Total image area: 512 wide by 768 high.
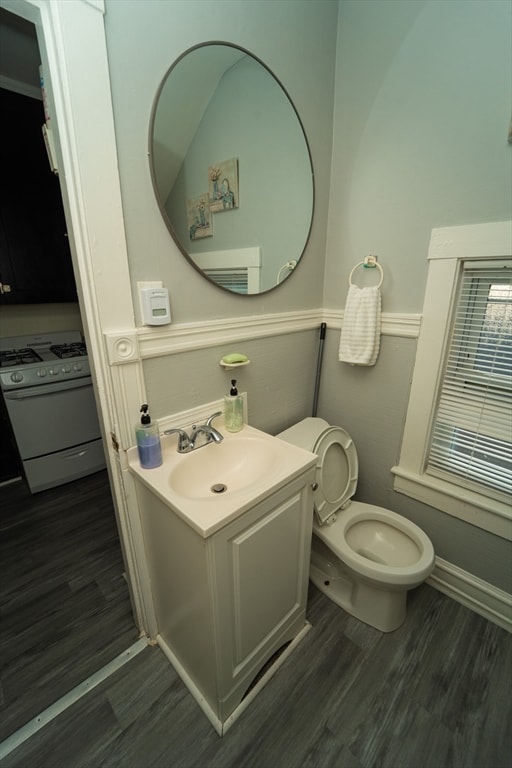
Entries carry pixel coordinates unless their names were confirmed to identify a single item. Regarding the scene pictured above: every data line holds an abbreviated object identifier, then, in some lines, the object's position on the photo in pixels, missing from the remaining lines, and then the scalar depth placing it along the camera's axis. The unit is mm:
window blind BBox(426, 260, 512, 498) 1216
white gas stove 1991
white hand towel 1428
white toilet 1232
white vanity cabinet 884
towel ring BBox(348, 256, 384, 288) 1410
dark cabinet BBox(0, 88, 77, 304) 1874
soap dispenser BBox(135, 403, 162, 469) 1013
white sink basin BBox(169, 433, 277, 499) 1081
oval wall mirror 990
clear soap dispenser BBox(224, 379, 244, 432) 1267
